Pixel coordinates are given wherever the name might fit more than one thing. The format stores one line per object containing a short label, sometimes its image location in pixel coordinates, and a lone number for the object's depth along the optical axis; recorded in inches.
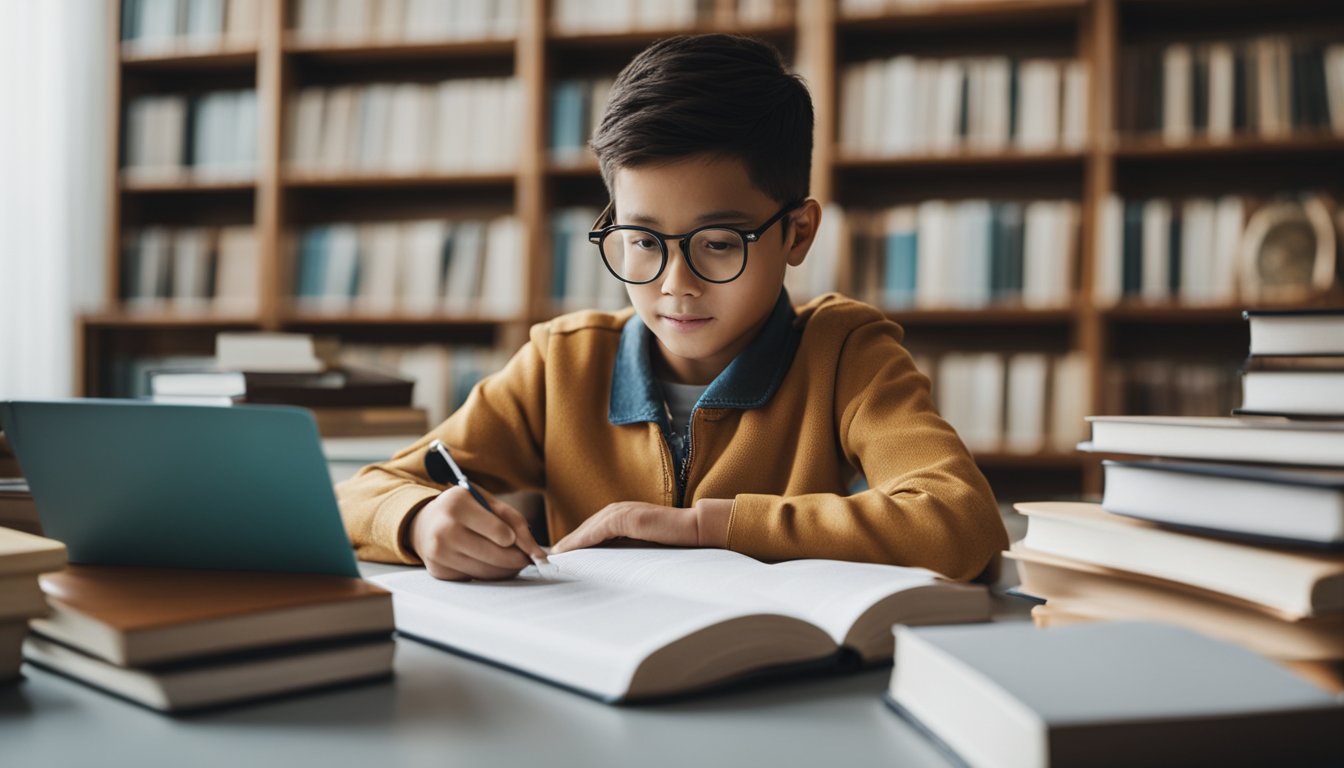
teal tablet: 22.1
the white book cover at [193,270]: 125.2
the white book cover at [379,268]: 118.7
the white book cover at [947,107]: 103.9
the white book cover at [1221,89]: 98.2
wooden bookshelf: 102.0
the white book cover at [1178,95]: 99.1
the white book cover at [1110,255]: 99.6
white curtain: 118.8
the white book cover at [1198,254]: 99.0
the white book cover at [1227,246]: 98.2
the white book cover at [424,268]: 117.6
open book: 20.5
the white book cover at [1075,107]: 101.9
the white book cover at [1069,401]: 102.0
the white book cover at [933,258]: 104.3
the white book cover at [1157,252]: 99.5
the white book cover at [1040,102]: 102.1
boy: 42.5
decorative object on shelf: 96.0
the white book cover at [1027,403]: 103.9
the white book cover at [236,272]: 123.0
